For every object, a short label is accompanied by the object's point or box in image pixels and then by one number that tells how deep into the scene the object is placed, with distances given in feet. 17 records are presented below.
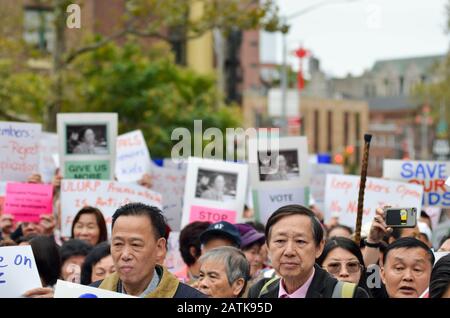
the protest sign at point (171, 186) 47.91
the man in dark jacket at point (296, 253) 21.44
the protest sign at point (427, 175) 47.39
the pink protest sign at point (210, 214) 43.76
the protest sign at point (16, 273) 22.28
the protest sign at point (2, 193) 43.55
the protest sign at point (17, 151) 45.01
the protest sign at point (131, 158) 52.24
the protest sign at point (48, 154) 56.12
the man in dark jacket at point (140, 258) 22.26
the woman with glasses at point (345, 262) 27.24
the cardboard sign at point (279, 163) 44.25
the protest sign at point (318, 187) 56.71
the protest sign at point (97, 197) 42.57
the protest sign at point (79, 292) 19.28
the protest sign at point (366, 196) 43.51
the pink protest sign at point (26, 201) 42.19
